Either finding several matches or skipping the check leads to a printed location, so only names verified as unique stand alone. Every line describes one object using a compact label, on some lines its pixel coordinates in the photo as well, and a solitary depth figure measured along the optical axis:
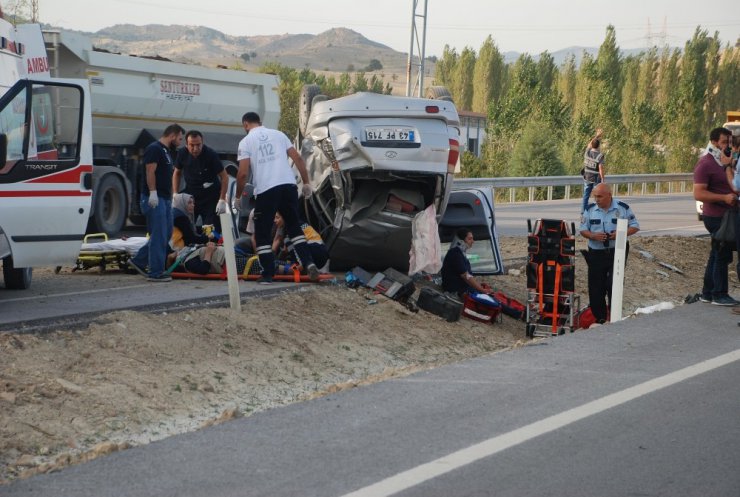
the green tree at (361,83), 122.56
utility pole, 40.33
